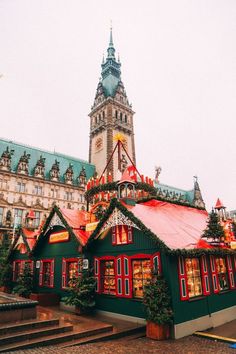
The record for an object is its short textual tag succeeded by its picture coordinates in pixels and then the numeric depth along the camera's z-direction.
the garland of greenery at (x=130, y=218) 10.95
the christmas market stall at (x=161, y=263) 10.93
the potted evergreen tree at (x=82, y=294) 13.41
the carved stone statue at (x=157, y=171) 69.19
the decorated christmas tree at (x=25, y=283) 18.77
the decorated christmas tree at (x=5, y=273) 23.28
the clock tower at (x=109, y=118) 55.44
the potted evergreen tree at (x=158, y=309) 9.90
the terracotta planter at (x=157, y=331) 9.91
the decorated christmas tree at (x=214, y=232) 12.97
